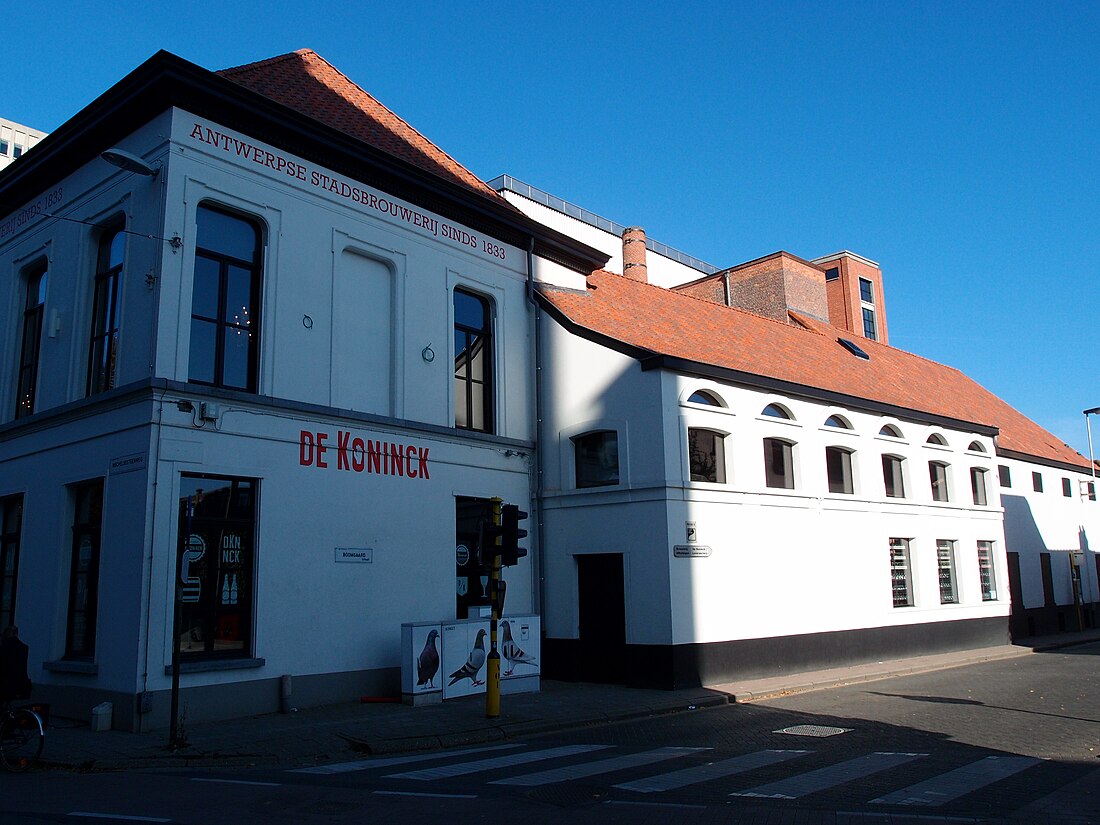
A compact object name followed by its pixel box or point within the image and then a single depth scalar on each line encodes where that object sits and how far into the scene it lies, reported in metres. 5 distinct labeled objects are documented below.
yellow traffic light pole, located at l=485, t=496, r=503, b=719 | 13.16
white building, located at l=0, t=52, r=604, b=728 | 13.63
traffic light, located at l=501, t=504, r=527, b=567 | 13.03
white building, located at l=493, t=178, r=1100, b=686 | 17.77
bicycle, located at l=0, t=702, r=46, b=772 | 10.57
